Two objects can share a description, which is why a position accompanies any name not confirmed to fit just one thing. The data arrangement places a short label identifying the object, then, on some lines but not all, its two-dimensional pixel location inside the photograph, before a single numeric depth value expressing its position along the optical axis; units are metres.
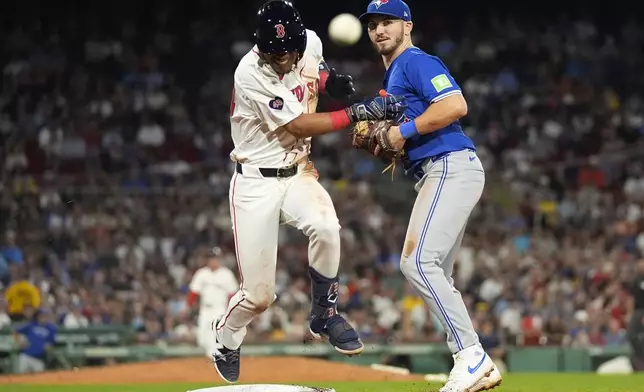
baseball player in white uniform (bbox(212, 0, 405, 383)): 13.30
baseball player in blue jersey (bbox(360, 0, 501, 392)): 12.91
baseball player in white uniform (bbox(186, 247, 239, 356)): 27.73
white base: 13.66
